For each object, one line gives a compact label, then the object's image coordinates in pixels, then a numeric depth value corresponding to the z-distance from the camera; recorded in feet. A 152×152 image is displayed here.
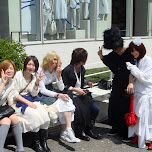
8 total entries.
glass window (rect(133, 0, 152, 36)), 42.20
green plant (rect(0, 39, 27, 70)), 15.61
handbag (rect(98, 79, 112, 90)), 18.21
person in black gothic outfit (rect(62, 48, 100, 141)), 13.84
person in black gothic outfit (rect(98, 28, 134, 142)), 13.56
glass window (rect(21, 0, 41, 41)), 27.40
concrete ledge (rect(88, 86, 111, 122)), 16.71
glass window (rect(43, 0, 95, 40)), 29.25
